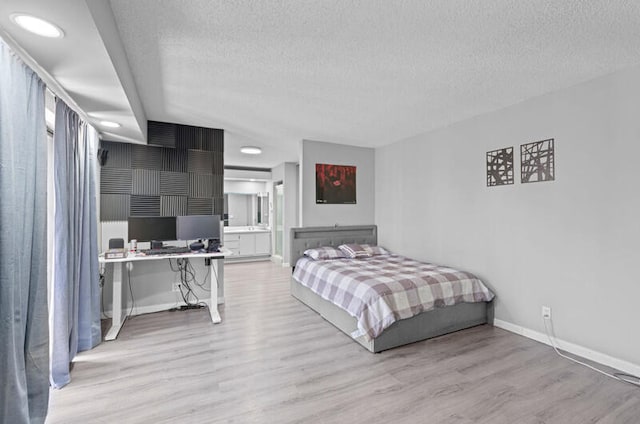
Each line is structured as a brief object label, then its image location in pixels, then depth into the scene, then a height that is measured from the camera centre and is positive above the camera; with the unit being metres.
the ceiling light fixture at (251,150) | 5.33 +1.20
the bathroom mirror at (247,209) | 8.00 +0.12
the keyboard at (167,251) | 3.46 -0.46
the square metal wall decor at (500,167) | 3.28 +0.55
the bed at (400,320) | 2.80 -1.18
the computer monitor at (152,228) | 3.60 -0.19
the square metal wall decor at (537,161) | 2.93 +0.55
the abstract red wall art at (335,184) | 4.89 +0.52
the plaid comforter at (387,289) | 2.77 -0.82
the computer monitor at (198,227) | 3.71 -0.18
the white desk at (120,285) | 3.17 -0.86
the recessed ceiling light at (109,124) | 3.00 +0.95
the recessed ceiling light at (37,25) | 1.38 +0.95
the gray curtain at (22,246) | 1.50 -0.19
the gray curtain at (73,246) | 2.26 -0.29
